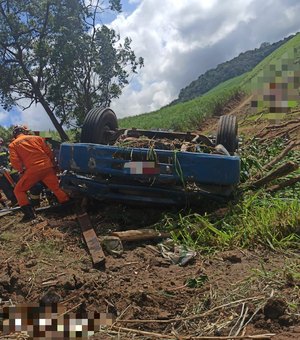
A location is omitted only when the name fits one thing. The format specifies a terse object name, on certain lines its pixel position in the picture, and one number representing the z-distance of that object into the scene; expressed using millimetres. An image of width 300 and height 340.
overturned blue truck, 5109
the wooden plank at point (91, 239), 4033
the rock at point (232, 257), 3977
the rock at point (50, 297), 3279
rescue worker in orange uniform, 5965
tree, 18109
